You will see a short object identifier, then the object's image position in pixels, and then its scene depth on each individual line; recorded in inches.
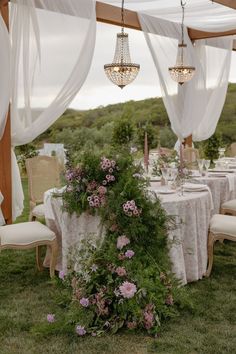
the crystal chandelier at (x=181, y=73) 240.4
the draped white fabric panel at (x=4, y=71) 196.6
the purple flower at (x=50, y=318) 118.0
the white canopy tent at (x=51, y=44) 207.0
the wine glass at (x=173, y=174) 163.5
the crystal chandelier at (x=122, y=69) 203.5
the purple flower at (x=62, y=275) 127.8
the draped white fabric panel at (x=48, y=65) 210.7
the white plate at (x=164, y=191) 151.1
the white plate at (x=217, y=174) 196.5
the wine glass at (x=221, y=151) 236.2
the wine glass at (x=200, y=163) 188.6
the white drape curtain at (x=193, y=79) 272.1
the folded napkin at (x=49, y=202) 150.1
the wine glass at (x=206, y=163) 189.3
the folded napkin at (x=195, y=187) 156.3
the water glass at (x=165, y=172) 160.7
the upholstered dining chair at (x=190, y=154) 251.9
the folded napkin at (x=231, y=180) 195.8
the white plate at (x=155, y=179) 178.6
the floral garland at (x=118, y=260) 118.3
